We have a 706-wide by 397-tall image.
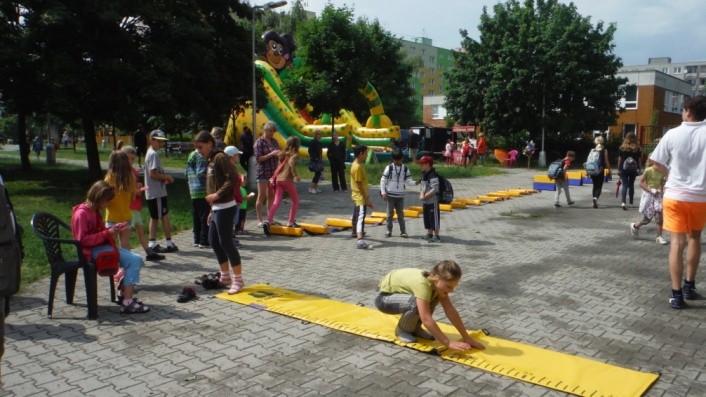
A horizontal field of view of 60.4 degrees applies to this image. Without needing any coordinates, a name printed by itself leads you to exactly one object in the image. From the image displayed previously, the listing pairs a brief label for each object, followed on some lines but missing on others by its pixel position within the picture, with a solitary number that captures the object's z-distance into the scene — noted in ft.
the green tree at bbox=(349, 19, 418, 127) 171.94
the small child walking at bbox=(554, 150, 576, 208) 49.83
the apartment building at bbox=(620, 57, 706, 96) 415.31
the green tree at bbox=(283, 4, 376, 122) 88.79
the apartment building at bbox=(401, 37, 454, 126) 408.51
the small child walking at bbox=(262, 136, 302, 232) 34.76
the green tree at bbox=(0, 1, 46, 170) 51.16
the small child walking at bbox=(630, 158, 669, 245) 32.99
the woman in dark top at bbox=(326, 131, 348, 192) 59.21
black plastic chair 18.85
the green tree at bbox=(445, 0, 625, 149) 107.45
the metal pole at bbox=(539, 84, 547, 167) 108.47
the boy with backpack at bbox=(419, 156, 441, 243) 33.37
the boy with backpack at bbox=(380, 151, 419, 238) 34.09
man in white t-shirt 19.80
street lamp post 60.95
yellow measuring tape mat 14.12
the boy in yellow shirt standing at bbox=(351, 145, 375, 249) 32.48
